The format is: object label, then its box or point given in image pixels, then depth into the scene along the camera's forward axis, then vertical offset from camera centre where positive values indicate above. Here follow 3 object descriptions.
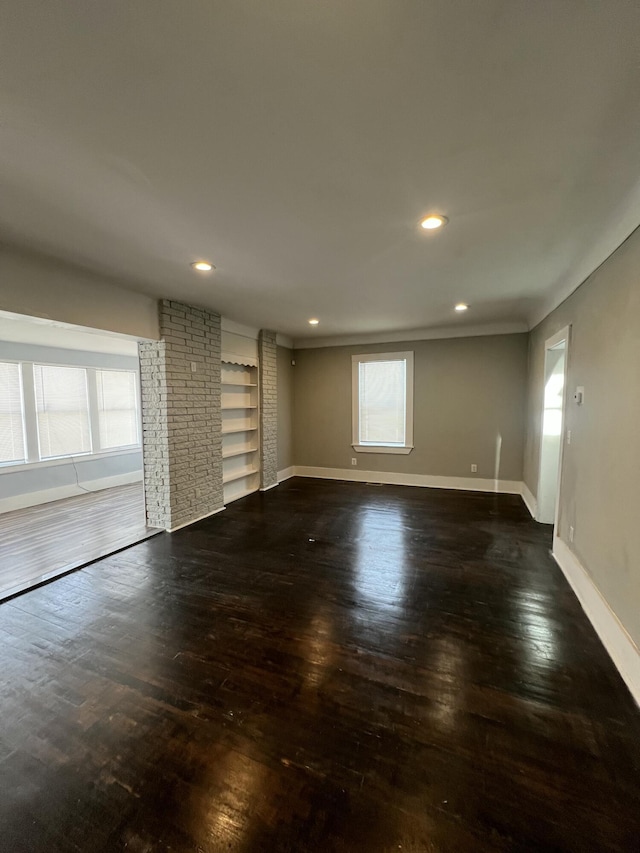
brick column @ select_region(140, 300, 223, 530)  3.90 -0.16
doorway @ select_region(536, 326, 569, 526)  3.84 -0.22
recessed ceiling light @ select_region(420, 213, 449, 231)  2.14 +1.14
